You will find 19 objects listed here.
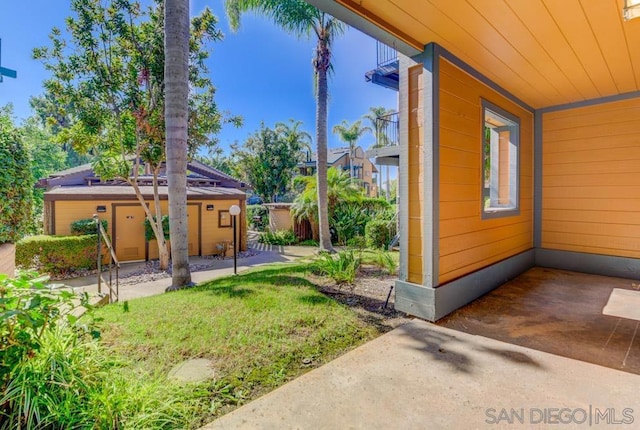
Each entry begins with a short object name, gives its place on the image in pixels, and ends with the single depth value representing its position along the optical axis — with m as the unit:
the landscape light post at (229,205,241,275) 7.11
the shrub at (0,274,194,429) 1.53
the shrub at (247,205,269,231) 17.66
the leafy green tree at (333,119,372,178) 27.25
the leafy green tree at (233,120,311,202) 20.19
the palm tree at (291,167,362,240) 11.77
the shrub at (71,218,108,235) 9.20
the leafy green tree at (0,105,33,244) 2.65
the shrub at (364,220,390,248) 9.50
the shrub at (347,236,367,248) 9.85
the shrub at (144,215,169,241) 10.12
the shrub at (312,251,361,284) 4.63
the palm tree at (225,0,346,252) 8.45
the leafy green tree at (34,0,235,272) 7.36
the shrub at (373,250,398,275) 5.39
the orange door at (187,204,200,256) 11.24
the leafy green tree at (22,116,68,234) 16.95
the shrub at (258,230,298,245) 13.12
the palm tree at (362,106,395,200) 26.81
